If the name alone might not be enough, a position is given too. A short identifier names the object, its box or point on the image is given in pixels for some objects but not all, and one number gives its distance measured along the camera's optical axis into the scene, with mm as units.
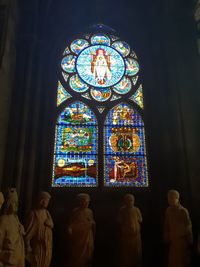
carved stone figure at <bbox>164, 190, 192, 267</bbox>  3406
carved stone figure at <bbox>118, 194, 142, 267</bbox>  3596
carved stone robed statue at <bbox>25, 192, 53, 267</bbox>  3340
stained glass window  4690
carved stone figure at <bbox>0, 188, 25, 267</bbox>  2833
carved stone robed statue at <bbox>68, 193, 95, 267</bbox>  3523
